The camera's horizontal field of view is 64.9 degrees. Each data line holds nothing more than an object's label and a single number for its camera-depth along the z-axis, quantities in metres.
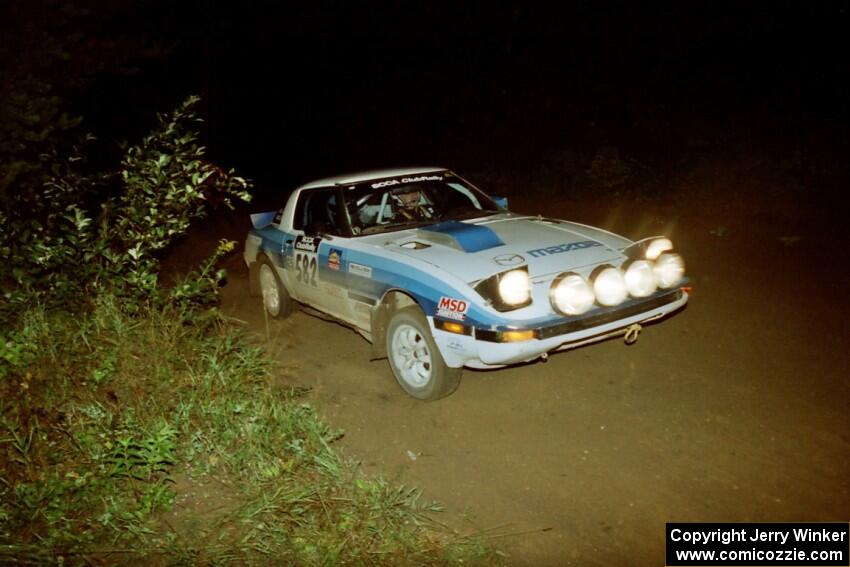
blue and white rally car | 4.38
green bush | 5.52
